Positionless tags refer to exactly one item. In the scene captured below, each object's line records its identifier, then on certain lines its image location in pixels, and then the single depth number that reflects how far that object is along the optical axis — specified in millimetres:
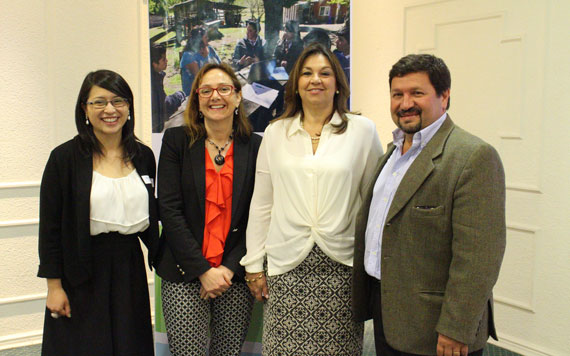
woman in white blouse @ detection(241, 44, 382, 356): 2146
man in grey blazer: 1593
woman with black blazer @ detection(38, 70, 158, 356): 2215
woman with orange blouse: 2350
